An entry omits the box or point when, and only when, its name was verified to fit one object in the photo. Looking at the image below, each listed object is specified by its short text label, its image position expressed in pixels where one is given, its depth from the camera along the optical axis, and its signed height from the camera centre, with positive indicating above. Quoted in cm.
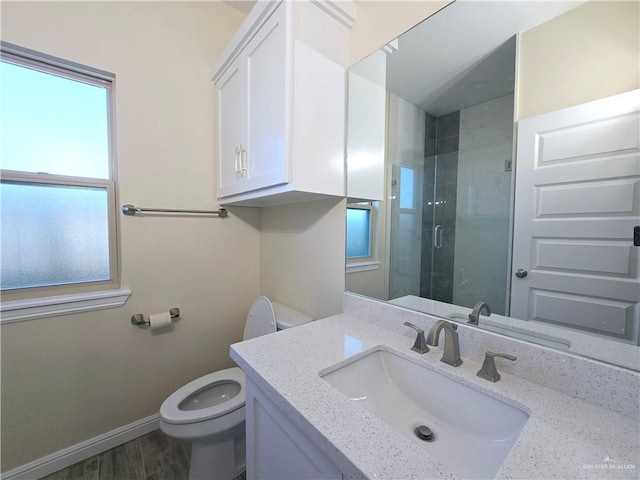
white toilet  115 -90
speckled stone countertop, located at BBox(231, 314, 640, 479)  44 -41
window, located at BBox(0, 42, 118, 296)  123 +27
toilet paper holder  148 -54
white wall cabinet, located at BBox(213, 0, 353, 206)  103 +58
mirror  67 +29
